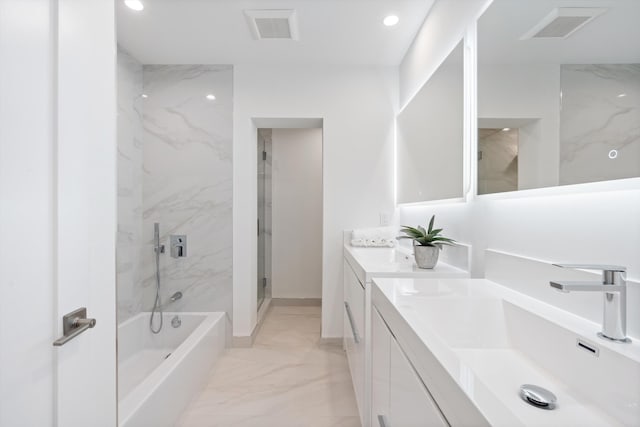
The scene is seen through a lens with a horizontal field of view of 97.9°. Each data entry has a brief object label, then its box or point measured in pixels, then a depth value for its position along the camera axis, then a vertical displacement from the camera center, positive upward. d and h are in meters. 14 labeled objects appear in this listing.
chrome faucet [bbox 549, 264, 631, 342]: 0.63 -0.19
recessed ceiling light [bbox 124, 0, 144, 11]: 1.79 +1.34
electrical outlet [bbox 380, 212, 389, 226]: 2.55 -0.06
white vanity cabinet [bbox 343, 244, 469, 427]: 1.35 -0.51
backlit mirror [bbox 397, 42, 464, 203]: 1.51 +0.49
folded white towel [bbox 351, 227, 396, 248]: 2.43 -0.23
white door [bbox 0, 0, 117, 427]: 0.62 +0.00
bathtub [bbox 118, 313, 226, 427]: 1.37 -1.03
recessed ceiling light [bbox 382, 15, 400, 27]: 1.91 +1.34
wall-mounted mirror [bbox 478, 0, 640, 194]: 0.71 +0.38
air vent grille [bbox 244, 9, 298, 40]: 1.85 +1.32
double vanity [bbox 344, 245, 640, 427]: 0.53 -0.36
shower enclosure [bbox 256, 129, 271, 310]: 3.08 -0.06
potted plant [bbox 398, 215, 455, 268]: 1.44 -0.18
